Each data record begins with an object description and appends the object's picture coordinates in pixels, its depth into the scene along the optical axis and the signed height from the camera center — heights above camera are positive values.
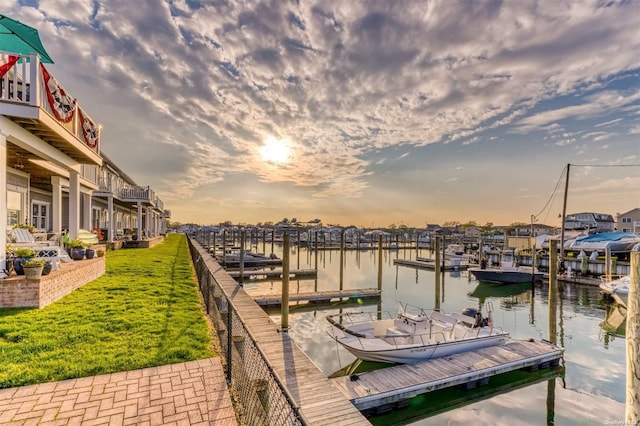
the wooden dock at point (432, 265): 35.27 -5.47
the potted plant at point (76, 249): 10.73 -1.16
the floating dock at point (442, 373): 7.38 -4.15
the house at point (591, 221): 61.16 -0.50
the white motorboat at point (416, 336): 9.26 -3.78
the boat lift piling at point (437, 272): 16.01 -2.93
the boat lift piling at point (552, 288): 11.63 -2.70
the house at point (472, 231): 106.29 -4.56
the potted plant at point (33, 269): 7.06 -1.20
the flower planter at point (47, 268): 7.58 -1.28
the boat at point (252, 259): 35.03 -4.89
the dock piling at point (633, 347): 2.56 -1.07
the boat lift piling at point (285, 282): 10.48 -2.25
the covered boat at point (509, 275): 26.96 -4.87
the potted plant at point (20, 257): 7.41 -1.00
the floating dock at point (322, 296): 18.06 -4.87
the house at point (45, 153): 7.30 +2.09
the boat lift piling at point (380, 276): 21.30 -3.99
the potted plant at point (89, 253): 11.15 -1.32
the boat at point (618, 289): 17.55 -4.11
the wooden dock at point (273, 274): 27.33 -5.22
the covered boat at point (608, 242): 29.89 -2.27
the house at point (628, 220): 52.92 -0.21
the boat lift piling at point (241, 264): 25.07 -3.80
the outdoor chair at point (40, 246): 8.58 -0.90
